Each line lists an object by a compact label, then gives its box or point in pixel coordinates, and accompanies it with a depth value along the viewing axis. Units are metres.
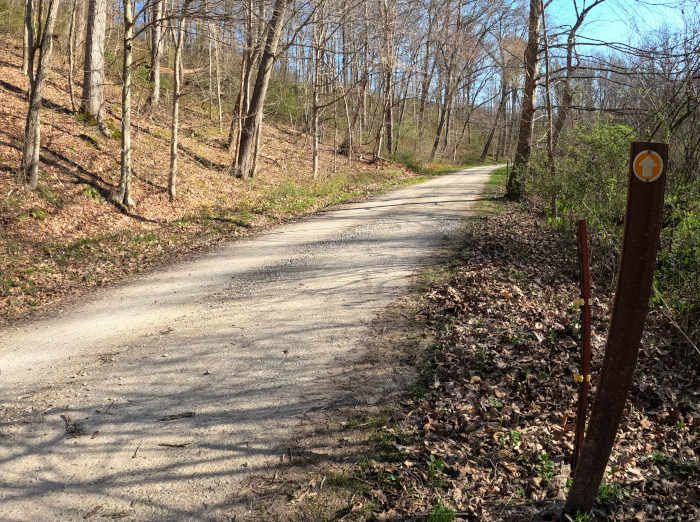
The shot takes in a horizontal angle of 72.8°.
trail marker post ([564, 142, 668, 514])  2.38
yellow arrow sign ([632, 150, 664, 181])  2.36
